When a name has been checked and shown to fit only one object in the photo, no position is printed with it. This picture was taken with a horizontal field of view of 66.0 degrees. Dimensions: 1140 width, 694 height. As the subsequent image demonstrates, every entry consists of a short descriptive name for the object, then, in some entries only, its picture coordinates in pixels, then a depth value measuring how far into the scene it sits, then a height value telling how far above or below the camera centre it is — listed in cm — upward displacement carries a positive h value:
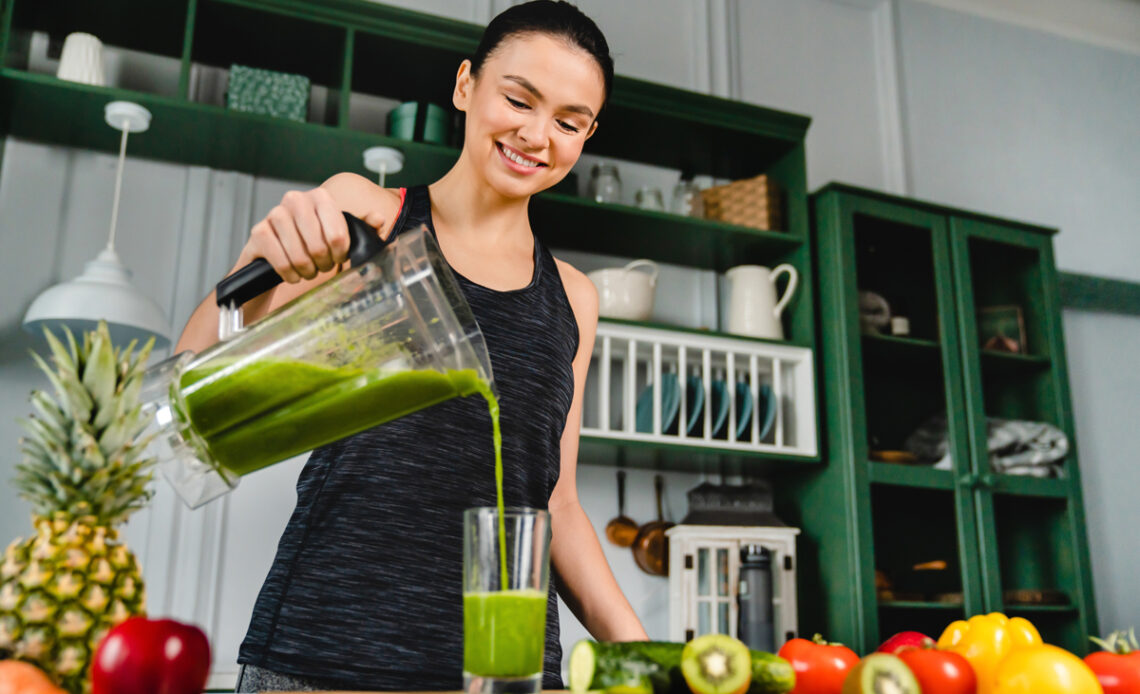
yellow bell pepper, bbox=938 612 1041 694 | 78 -6
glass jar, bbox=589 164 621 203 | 263 +112
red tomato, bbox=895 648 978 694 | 68 -8
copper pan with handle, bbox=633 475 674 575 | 257 +6
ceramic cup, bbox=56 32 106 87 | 207 +117
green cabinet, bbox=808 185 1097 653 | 256 +49
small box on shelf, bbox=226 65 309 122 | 220 +116
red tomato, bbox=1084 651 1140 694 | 77 -9
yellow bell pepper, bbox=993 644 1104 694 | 64 -7
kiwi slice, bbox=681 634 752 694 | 67 -7
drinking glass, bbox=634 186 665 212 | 266 +109
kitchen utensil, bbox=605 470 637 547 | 259 +11
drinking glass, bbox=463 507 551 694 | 62 -2
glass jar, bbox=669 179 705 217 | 272 +111
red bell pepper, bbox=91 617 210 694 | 51 -5
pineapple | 54 +3
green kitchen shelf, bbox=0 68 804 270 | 207 +105
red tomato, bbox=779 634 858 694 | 77 -8
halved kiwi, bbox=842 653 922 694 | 64 -8
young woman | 95 +16
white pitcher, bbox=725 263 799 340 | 268 +80
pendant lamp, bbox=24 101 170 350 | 197 +58
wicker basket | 270 +111
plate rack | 244 +50
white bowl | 252 +77
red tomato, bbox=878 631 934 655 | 83 -7
